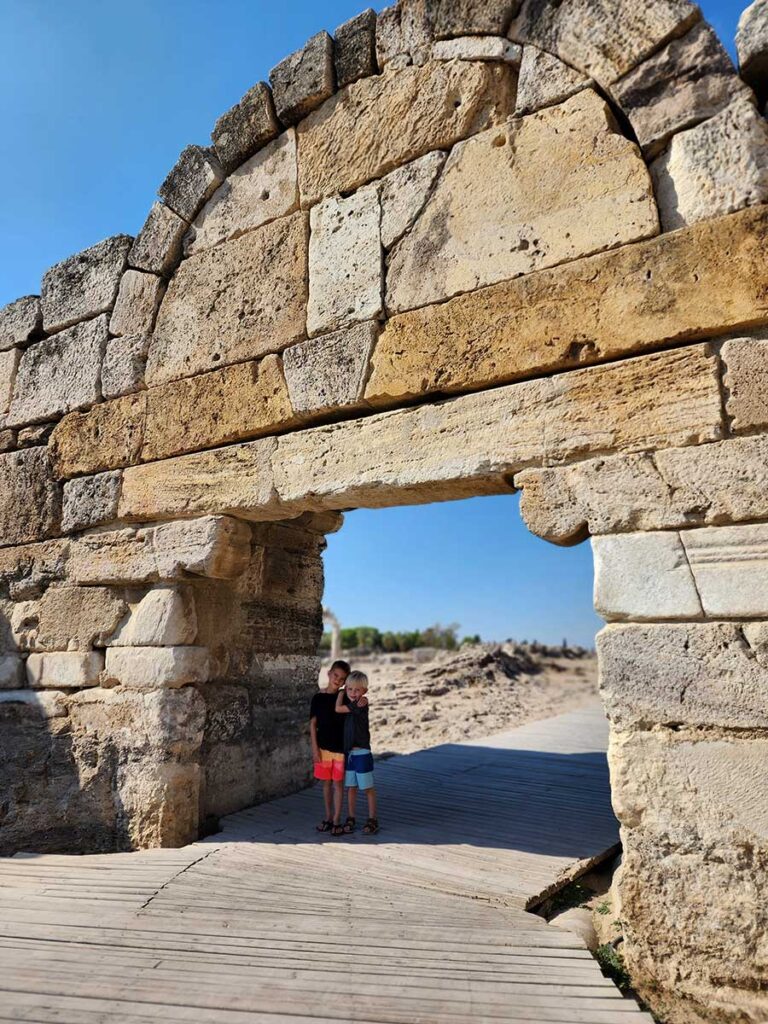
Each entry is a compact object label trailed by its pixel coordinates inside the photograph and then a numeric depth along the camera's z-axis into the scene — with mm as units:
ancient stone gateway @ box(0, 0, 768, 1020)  2650
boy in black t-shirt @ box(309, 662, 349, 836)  4207
